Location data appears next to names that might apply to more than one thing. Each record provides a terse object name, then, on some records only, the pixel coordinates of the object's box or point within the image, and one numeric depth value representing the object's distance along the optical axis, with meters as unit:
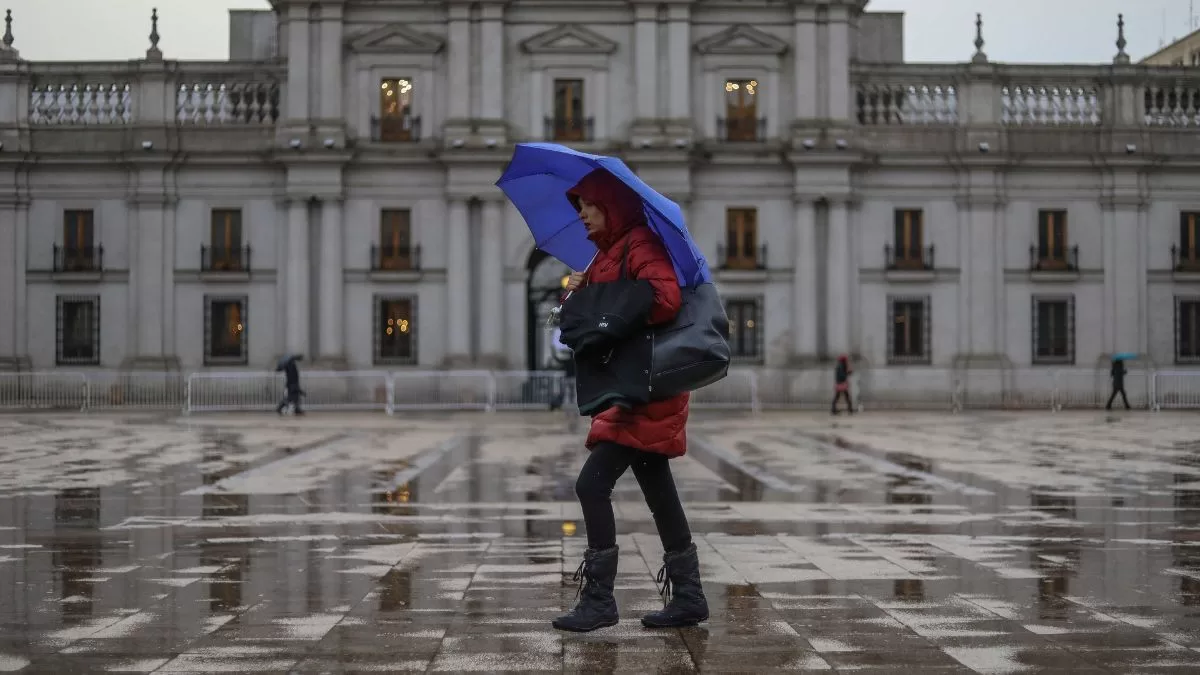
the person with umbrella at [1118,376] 37.62
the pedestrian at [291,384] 34.91
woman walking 6.84
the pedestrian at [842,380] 36.00
